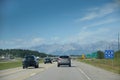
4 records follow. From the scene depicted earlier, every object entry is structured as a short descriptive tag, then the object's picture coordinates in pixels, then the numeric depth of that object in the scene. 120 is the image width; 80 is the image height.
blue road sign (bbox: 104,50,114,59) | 25.47
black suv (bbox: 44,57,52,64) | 48.07
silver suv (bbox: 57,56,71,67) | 30.38
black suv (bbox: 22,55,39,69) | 27.00
